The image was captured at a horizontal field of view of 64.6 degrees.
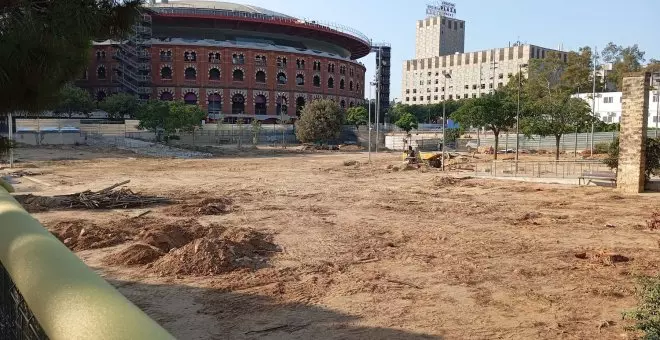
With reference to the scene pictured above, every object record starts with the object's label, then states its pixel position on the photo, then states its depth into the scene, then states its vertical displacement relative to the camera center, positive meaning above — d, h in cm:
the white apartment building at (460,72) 15025 +1687
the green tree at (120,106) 7588 +293
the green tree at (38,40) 654 +111
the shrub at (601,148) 4009 -174
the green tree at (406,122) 7725 +60
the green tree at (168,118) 5931 +92
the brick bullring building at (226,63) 8788 +1092
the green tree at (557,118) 3925 +61
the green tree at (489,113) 4281 +107
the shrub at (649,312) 523 -198
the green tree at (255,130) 7181 -63
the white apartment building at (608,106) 7406 +292
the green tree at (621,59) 7994 +1051
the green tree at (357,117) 8688 +152
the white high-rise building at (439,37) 18388 +3191
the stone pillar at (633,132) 2280 -26
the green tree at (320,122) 7069 +55
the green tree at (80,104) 7068 +308
